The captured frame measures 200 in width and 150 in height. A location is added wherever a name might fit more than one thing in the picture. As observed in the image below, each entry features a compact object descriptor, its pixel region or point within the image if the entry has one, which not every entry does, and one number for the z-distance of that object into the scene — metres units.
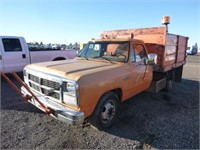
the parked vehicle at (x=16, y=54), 7.40
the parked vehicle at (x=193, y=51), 38.42
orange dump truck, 3.07
